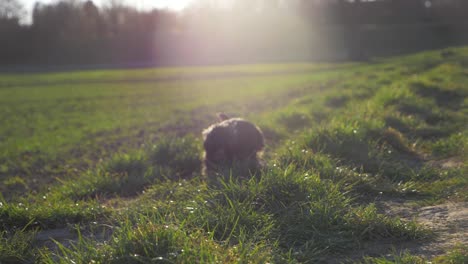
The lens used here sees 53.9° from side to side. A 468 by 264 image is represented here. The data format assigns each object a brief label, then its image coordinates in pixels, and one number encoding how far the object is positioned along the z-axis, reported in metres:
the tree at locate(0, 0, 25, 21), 61.90
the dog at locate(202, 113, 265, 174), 5.44
